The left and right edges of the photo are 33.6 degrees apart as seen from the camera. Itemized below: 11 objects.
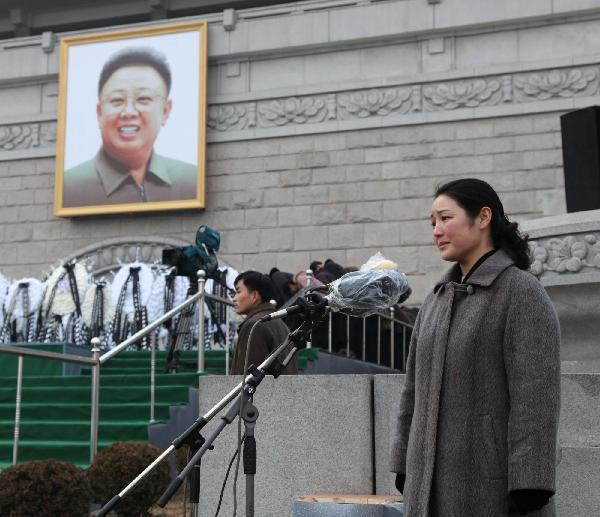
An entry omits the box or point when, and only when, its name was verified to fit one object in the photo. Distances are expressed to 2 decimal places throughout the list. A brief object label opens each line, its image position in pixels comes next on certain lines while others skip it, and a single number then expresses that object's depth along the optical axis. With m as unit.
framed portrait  18.66
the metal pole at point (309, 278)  11.12
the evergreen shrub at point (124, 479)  7.03
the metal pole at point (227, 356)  9.91
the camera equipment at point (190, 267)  10.71
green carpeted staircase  9.02
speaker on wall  8.40
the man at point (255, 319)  7.01
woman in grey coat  3.12
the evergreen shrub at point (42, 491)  6.26
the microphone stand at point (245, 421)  3.89
